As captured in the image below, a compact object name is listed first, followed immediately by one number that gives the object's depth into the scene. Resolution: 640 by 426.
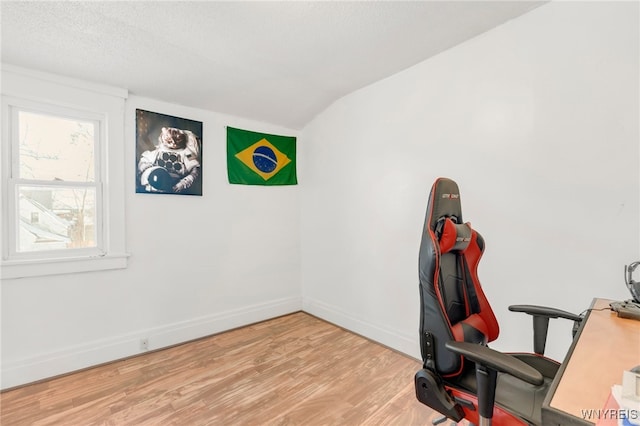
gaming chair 1.02
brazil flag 3.22
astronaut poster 2.65
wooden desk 0.68
